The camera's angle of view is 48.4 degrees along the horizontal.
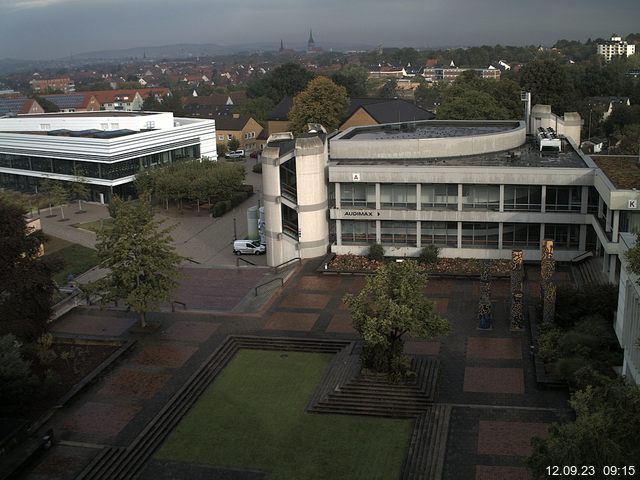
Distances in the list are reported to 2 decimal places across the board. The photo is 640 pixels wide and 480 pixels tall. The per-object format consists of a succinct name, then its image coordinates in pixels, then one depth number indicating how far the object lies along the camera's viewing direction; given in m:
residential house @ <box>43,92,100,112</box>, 159.25
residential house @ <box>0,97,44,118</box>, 182.75
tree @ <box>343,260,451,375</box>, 25.83
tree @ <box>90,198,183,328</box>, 31.91
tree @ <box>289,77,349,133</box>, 81.19
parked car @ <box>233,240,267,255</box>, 46.84
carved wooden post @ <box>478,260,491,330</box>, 31.70
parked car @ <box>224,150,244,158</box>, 92.31
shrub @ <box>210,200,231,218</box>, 59.38
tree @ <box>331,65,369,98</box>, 118.72
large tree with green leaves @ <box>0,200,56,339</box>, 29.08
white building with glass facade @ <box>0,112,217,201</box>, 66.81
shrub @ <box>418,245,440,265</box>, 40.62
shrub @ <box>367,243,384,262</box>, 41.78
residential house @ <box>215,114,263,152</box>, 99.62
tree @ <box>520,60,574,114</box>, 85.88
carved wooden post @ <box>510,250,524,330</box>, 31.50
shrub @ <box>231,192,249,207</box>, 62.59
